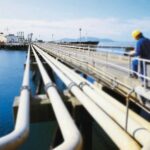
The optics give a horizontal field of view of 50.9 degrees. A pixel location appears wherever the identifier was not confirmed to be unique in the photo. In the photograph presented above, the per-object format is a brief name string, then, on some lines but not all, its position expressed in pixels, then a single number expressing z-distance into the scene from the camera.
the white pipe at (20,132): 1.52
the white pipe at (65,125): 1.69
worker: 4.68
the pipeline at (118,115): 2.57
